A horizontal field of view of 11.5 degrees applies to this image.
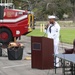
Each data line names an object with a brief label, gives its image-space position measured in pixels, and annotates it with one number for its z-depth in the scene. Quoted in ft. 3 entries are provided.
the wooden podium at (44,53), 42.98
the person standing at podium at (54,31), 44.11
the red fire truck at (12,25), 82.79
